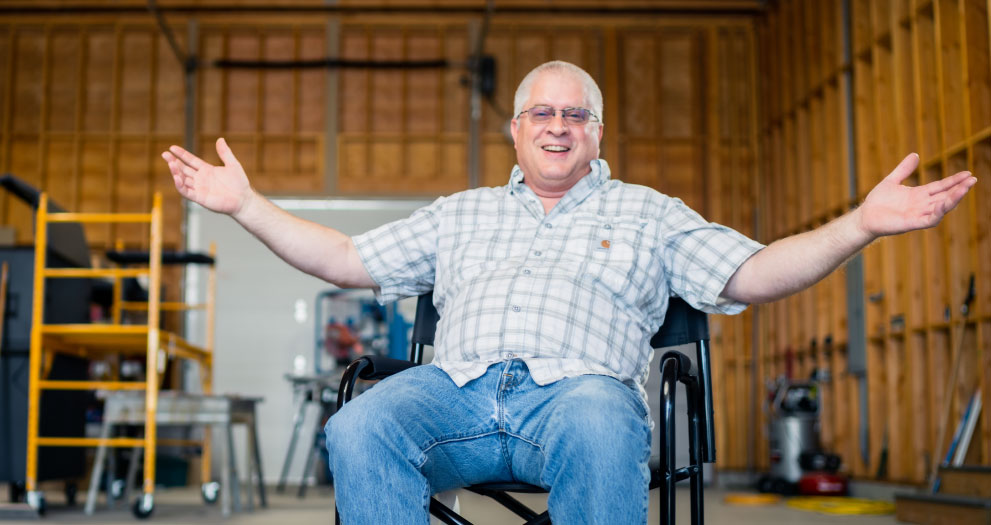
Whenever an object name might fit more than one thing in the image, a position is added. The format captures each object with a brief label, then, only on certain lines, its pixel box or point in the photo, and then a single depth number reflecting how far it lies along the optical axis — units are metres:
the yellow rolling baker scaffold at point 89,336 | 5.07
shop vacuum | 7.41
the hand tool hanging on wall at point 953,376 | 5.87
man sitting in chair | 1.86
